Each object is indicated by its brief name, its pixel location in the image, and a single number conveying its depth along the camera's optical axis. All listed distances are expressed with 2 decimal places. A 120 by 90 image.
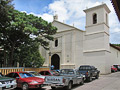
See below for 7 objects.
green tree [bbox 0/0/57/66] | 16.03
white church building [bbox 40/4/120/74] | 23.53
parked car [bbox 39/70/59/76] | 13.99
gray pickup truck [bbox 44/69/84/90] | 9.77
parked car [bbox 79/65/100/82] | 14.81
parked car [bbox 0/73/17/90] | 8.52
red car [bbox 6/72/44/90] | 10.06
